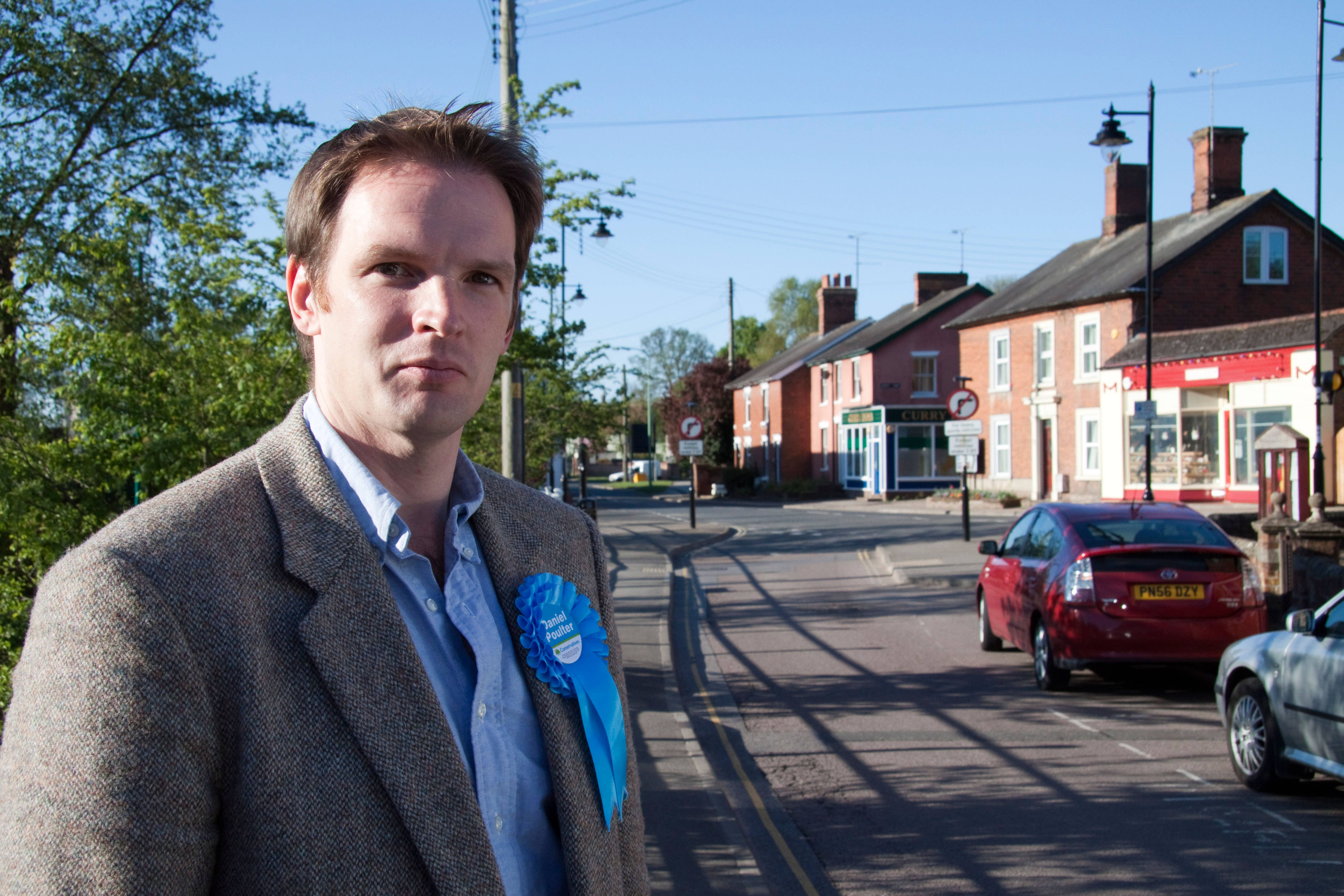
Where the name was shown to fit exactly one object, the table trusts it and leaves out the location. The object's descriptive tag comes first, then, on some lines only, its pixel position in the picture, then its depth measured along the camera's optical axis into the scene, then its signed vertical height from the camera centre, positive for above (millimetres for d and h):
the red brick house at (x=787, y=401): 56844 +2937
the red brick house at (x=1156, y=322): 31469 +4205
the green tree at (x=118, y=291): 6098 +1235
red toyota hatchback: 9297 -1239
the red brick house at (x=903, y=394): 47344 +2733
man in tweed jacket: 1238 -229
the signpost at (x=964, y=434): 24281 +468
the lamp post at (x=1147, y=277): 20844 +4050
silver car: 6145 -1497
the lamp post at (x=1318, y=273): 17059 +3369
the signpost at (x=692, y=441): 30109 +452
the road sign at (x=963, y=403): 24781 +1170
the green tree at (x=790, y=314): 92938 +12391
